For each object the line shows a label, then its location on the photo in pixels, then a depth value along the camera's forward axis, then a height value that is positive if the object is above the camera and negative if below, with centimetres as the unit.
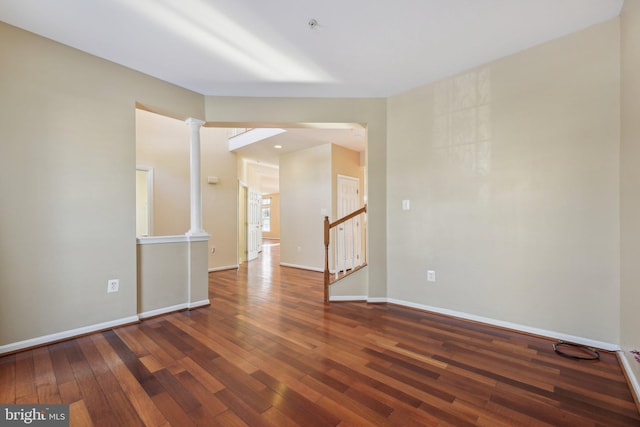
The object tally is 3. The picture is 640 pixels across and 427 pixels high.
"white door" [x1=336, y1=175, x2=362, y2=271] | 575 +18
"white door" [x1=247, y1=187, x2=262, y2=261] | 730 -27
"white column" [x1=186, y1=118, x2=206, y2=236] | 344 +42
